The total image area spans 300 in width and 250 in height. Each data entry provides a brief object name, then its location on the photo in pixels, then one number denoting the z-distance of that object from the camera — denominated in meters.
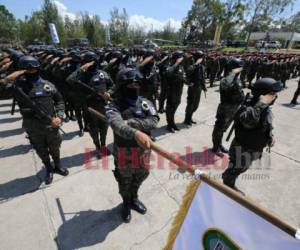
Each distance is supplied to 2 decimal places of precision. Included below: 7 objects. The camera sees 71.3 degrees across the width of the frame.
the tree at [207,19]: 44.59
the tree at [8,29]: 41.41
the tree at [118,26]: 44.22
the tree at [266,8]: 41.00
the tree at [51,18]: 36.41
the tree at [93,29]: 42.67
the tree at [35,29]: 39.12
